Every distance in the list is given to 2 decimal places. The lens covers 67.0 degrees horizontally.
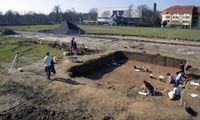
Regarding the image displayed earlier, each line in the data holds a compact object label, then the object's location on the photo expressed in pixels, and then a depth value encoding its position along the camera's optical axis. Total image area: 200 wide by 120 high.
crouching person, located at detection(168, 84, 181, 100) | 7.58
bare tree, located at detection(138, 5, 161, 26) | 56.89
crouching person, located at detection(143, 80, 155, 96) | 8.20
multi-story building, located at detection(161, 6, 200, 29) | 61.37
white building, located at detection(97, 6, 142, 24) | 72.13
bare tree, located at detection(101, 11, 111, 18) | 78.78
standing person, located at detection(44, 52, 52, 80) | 8.84
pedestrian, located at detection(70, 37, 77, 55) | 14.07
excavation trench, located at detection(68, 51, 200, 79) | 11.17
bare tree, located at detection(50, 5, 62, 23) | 75.81
